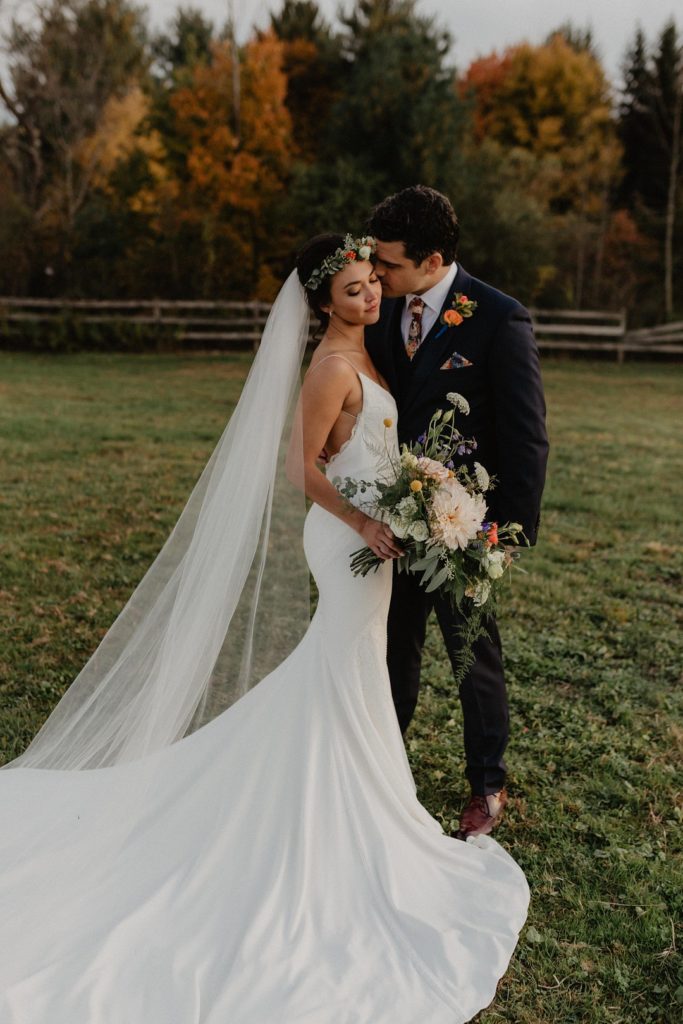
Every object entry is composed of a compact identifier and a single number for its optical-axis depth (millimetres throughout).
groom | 3018
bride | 2521
